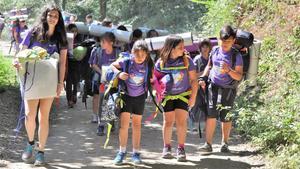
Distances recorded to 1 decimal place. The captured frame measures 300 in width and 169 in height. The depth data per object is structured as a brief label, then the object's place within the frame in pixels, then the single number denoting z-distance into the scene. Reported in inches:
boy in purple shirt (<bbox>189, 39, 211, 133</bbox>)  599.1
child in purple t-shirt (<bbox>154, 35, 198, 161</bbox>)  487.5
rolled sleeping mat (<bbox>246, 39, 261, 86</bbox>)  531.1
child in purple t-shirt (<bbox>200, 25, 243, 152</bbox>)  497.9
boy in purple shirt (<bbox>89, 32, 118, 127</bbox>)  625.7
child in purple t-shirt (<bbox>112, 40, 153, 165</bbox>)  474.2
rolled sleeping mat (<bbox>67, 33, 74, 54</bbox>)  531.1
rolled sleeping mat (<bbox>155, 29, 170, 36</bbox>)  825.6
